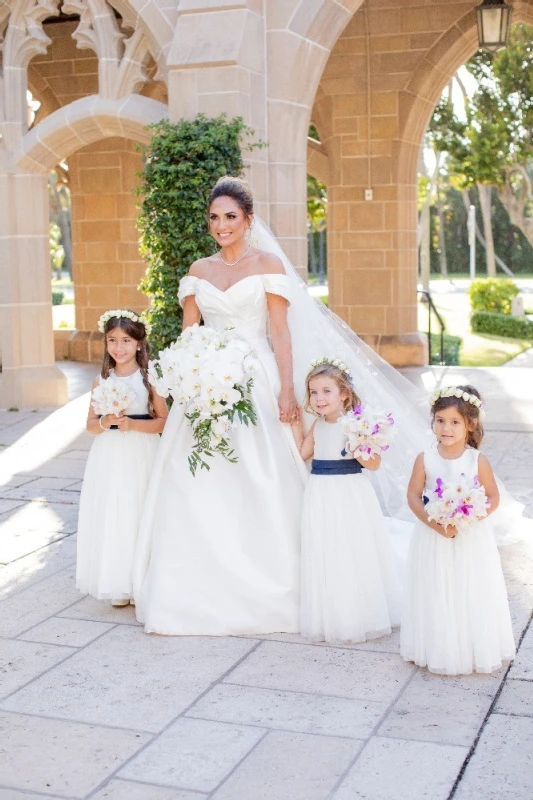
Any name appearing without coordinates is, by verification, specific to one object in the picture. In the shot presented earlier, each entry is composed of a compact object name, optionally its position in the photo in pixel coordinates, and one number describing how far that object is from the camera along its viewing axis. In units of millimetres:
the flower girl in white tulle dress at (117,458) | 4621
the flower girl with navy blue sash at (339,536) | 4234
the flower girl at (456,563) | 3852
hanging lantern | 9602
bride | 4379
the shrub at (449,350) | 14766
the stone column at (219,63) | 7922
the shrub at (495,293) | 21344
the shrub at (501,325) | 19047
